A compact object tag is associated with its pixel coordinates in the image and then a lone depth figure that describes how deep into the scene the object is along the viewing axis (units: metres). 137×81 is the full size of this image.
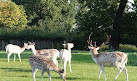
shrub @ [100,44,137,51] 37.23
